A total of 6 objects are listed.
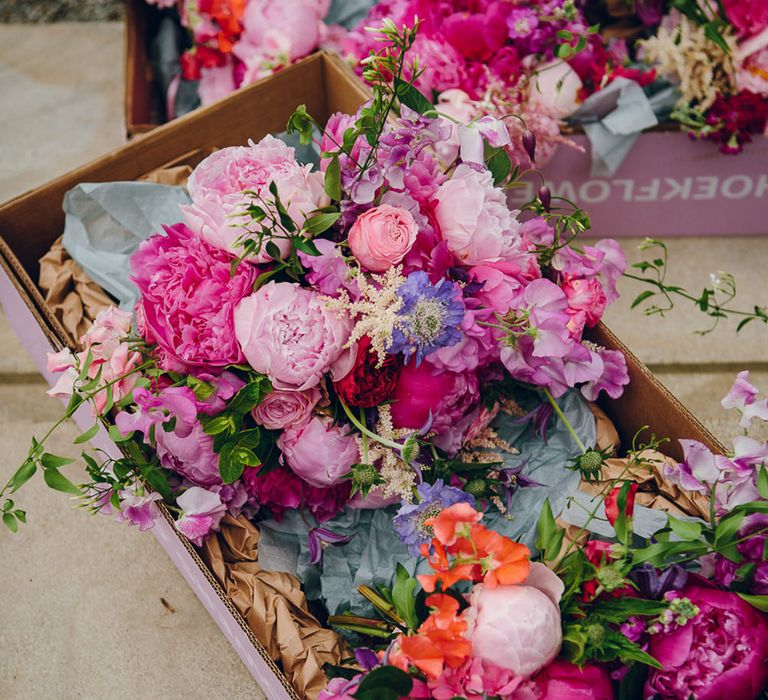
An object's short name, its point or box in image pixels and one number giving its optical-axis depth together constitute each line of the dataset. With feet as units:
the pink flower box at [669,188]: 3.55
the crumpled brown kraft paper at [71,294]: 2.89
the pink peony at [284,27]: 3.77
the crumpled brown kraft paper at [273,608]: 2.38
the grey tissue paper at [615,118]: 3.41
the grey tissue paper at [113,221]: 2.94
